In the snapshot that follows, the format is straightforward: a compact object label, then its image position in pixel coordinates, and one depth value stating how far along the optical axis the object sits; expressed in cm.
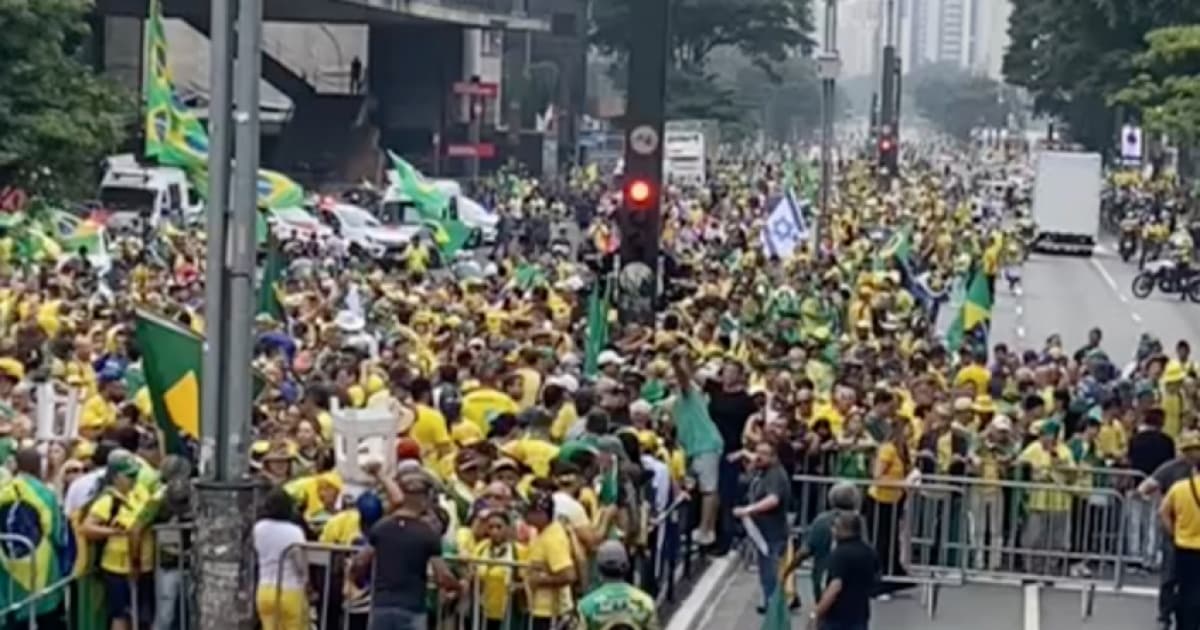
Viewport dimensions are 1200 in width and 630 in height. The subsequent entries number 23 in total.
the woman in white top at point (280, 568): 1509
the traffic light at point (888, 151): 10719
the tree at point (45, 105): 4319
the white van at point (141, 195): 5564
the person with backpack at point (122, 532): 1564
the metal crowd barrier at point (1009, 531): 2094
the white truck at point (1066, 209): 7675
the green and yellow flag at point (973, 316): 3297
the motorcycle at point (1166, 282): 5903
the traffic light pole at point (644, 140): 2786
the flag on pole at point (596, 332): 2673
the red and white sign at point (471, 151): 9194
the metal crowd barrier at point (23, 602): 1530
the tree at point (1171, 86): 4938
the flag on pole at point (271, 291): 2998
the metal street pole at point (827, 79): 5334
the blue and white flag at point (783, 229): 3894
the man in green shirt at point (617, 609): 1259
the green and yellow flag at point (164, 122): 2500
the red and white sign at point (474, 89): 9625
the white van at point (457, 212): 5675
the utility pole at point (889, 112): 10644
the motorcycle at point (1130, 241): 7562
